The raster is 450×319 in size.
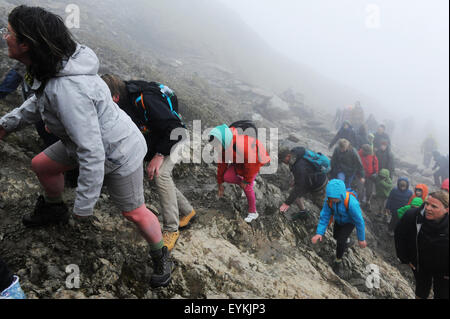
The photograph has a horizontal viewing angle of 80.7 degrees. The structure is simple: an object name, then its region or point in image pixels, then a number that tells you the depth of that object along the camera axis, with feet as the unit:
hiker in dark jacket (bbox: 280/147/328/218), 21.56
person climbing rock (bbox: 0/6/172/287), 6.94
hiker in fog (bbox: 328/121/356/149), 39.14
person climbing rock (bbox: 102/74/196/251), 10.94
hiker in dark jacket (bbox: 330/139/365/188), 27.86
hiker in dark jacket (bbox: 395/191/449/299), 11.16
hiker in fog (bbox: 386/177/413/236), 27.53
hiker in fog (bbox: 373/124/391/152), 41.93
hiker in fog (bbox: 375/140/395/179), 34.55
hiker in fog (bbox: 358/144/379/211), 31.71
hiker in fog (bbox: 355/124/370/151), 38.99
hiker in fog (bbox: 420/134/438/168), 70.54
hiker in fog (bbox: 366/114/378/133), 71.51
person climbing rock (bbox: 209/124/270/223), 15.76
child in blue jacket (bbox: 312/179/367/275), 16.67
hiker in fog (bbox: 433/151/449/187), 48.83
